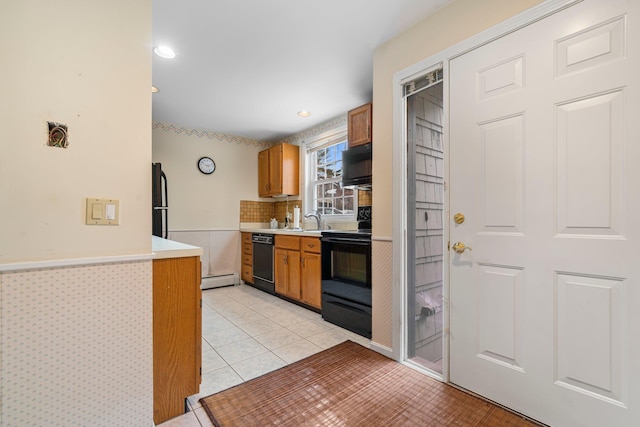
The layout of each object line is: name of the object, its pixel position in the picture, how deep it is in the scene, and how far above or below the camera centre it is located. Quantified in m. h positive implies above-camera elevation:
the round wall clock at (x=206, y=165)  4.25 +0.75
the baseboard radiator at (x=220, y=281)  4.13 -1.06
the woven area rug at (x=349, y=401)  1.43 -1.09
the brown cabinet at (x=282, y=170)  4.32 +0.69
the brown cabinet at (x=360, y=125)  2.82 +0.93
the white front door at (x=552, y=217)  1.19 -0.03
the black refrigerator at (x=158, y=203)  2.52 +0.12
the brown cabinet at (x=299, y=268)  3.07 -0.68
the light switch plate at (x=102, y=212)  1.18 +0.01
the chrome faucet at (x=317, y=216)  3.95 -0.05
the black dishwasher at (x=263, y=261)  3.81 -0.71
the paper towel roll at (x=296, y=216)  4.17 -0.05
